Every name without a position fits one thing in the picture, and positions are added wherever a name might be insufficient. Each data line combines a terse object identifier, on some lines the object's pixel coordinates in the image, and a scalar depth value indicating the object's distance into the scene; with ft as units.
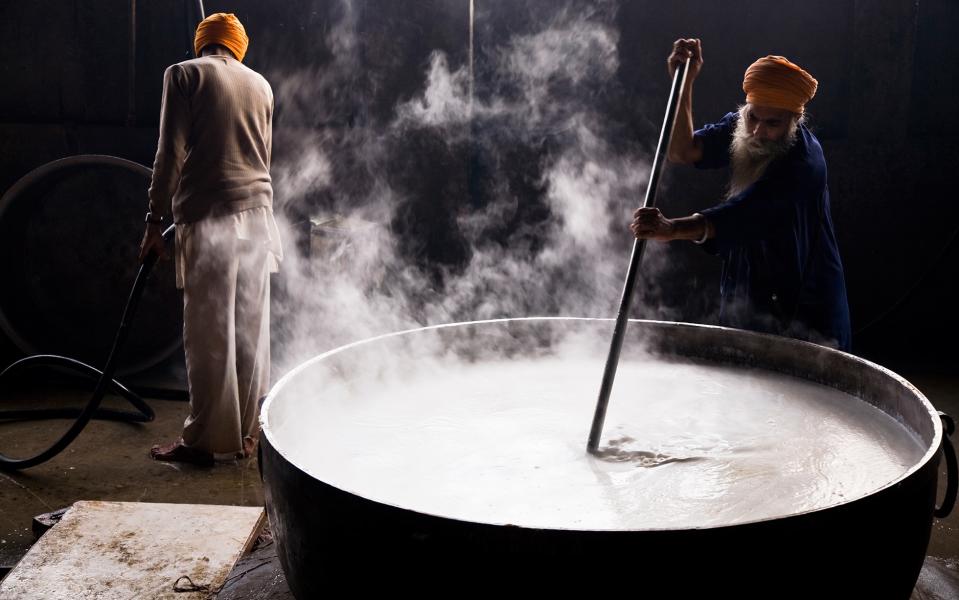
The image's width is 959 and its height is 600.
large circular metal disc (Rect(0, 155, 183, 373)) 15.33
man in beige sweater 10.70
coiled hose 10.46
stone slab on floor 6.84
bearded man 7.64
